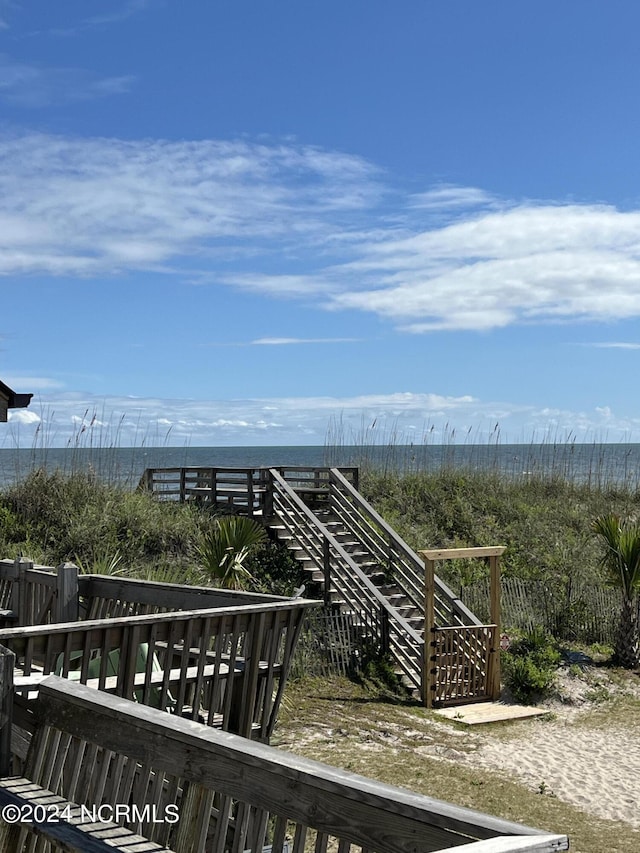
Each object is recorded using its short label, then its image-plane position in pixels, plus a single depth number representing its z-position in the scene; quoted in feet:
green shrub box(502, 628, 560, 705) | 49.21
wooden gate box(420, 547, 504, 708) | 48.21
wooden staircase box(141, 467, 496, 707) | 49.49
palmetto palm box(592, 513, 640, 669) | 55.11
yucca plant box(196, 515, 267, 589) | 53.16
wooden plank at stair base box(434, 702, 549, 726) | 44.93
